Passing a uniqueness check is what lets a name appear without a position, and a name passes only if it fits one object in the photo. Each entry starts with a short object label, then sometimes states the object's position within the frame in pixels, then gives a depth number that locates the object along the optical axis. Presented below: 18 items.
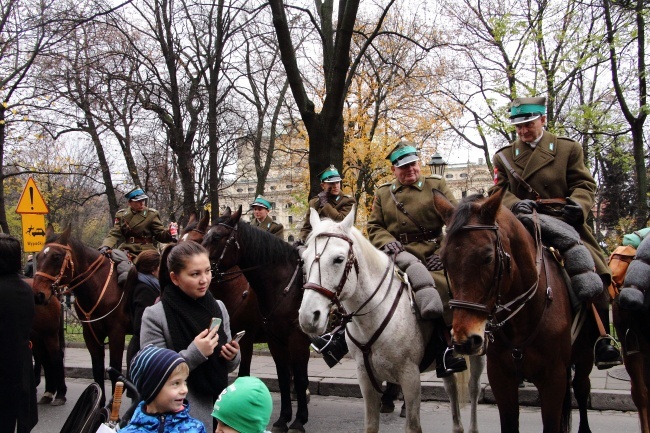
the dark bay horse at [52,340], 8.94
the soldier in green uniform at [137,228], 11.05
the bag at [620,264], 6.20
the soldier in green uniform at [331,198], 9.08
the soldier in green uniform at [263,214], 11.60
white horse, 5.02
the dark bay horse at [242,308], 8.09
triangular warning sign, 13.08
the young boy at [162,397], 3.08
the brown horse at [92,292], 8.37
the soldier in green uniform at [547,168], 5.27
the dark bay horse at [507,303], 3.92
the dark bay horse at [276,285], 7.09
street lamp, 14.43
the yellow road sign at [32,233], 12.97
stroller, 3.34
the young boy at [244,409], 2.80
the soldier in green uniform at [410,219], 5.83
